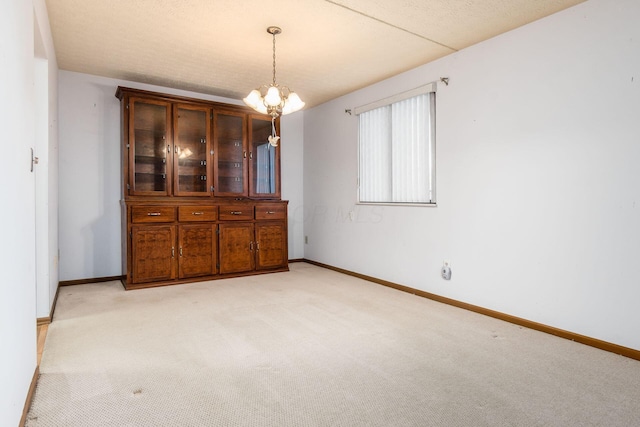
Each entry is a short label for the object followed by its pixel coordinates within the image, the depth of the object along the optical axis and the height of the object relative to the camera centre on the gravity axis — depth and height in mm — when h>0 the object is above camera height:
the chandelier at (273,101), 3007 +933
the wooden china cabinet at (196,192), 4164 +248
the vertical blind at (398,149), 3826 +702
